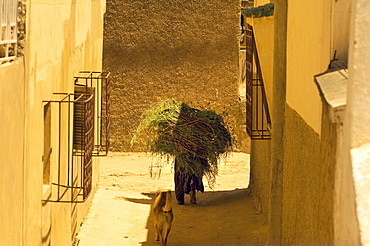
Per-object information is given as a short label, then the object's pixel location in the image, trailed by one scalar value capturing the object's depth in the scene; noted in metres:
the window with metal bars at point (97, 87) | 17.98
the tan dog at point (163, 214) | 17.66
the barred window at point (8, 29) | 9.41
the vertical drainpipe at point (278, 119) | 14.97
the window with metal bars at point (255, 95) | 18.45
